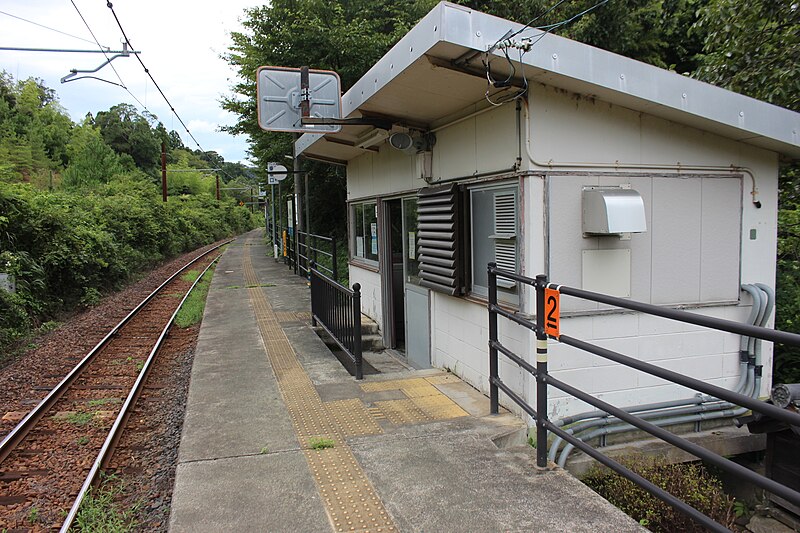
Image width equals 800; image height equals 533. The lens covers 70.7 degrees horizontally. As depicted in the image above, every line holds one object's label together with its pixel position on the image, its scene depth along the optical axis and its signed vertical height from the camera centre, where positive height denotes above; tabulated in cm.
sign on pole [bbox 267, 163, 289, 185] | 1579 +160
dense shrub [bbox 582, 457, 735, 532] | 391 -198
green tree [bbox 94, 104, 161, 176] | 6769 +1136
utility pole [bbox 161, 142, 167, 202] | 3381 +385
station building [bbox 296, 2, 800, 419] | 426 +28
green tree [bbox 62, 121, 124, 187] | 3753 +473
